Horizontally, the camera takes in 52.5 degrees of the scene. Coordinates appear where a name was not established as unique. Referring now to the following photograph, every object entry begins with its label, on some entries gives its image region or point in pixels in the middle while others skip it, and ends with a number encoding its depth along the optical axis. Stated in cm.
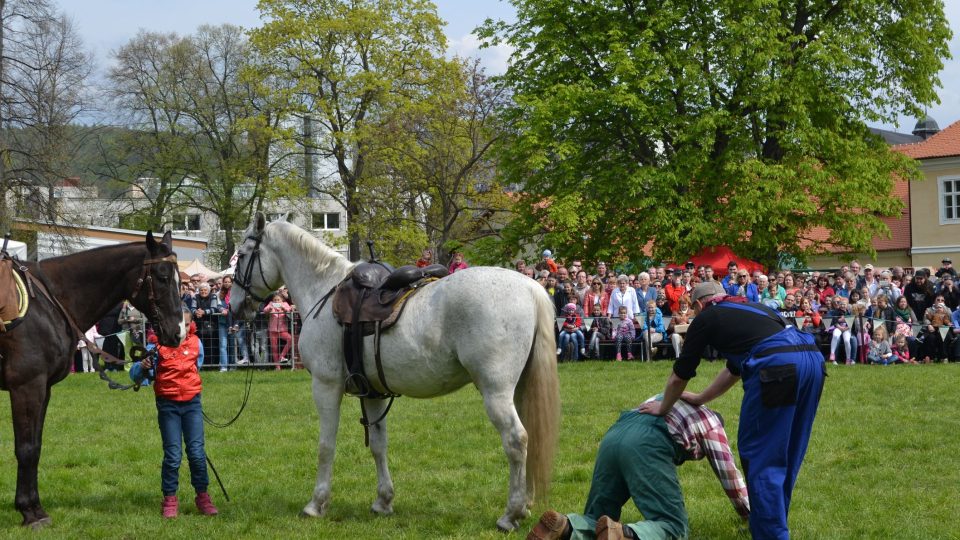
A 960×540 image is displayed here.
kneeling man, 584
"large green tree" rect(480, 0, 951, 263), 2875
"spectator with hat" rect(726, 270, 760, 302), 1987
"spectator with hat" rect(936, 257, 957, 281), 2149
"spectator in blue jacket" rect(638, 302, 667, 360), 1964
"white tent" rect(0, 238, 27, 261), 1974
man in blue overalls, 573
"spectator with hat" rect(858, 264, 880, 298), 2089
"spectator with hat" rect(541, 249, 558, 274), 2233
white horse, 712
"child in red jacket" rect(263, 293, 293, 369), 1966
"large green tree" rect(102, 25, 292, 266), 4622
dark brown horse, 742
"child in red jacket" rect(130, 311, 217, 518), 773
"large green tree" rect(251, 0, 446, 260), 3838
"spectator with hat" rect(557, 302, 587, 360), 2009
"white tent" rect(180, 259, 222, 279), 3297
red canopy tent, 2798
